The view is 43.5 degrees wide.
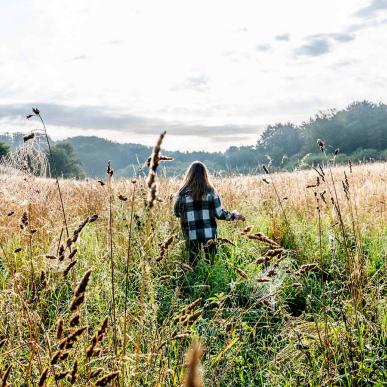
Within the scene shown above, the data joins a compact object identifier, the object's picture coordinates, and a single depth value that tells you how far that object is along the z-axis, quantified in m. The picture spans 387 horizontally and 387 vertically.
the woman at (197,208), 5.37
